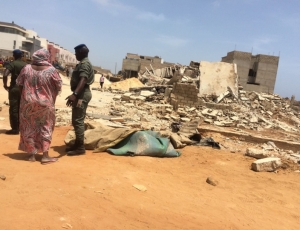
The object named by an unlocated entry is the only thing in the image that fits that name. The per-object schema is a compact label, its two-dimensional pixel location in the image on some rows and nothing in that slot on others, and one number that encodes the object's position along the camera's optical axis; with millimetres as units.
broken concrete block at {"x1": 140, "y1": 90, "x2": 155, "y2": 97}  13214
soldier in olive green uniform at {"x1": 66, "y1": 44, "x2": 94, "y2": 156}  3789
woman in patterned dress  3412
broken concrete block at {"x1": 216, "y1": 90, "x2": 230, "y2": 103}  11697
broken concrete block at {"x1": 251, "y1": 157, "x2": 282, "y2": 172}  4402
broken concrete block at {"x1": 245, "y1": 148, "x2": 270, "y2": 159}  5164
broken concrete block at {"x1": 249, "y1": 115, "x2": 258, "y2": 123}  10365
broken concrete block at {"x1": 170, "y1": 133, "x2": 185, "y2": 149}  5123
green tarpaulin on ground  4305
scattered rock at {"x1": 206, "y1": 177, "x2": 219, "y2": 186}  3576
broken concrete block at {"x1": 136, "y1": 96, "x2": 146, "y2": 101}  12359
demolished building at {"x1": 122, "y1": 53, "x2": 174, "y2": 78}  34009
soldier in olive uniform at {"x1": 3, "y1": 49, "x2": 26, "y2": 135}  4898
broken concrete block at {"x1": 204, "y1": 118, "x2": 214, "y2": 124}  9383
